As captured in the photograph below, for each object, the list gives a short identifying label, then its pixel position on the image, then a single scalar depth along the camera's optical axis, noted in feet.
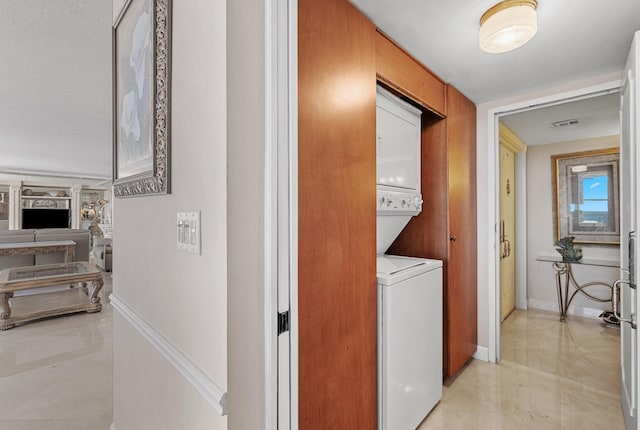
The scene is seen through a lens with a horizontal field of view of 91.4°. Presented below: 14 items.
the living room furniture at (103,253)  20.30
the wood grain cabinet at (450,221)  6.94
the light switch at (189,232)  3.14
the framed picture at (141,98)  3.70
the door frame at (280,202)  2.53
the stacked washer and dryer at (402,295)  4.72
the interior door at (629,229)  4.63
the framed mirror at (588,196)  11.24
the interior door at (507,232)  11.34
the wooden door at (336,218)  3.40
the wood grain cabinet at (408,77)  5.08
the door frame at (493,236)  8.25
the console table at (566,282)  11.14
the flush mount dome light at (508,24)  4.29
